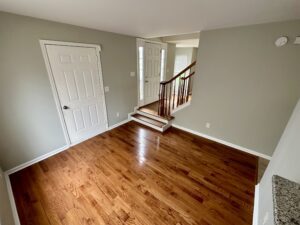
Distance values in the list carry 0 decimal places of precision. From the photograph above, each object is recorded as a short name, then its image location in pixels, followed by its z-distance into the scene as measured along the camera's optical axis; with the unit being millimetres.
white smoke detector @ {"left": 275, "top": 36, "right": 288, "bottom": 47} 1913
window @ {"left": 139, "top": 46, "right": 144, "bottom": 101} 3830
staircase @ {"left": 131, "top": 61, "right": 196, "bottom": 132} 3422
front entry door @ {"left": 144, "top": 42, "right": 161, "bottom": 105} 4059
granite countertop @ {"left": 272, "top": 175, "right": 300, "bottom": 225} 596
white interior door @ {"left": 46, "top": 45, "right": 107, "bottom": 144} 2320
